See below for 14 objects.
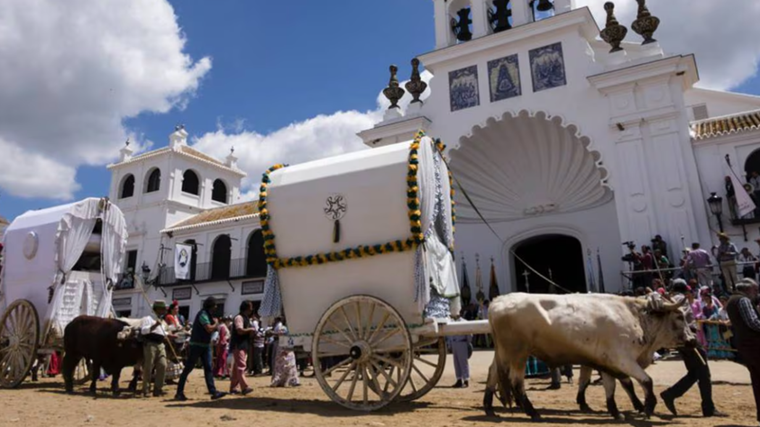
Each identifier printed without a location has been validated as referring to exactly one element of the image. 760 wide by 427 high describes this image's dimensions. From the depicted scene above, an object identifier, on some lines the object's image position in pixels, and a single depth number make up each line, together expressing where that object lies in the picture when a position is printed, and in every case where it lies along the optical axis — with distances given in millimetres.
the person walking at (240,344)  8258
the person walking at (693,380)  5512
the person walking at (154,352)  7914
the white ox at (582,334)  5469
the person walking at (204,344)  7469
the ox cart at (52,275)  9289
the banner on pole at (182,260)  24844
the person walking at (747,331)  5023
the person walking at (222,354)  11687
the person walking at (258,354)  13219
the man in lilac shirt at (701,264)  12047
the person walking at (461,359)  8633
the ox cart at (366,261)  6379
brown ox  8250
